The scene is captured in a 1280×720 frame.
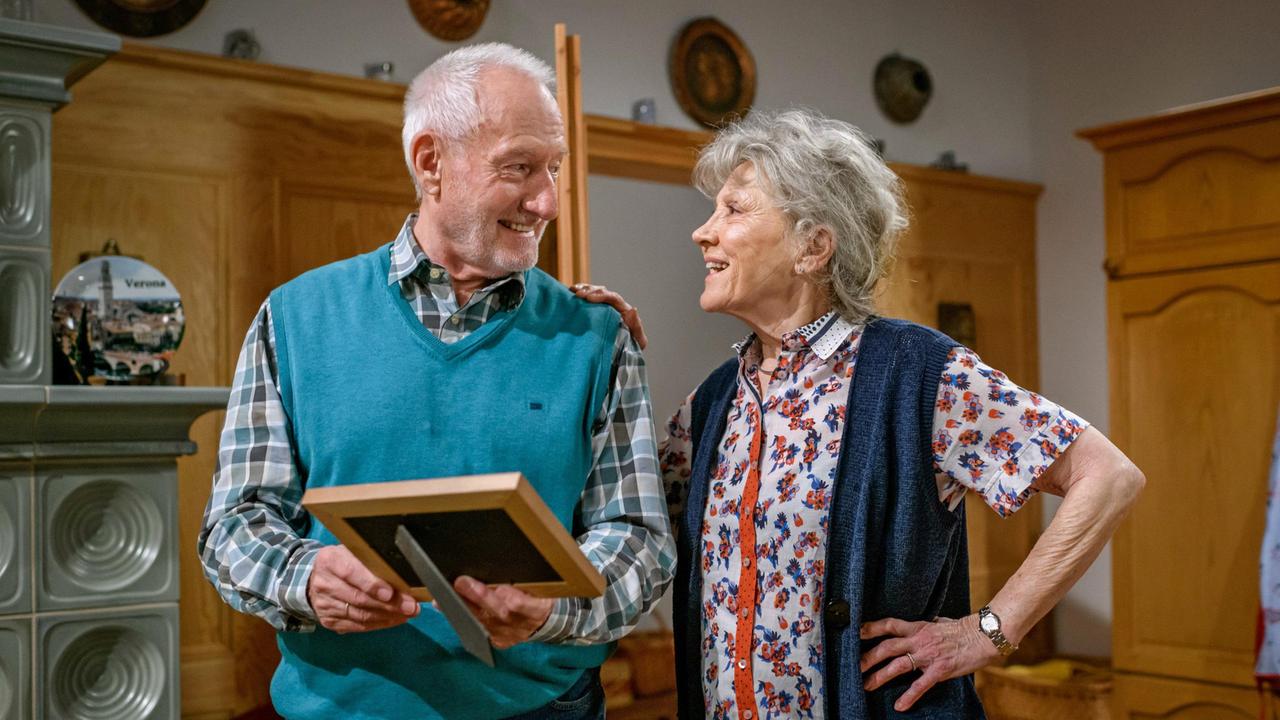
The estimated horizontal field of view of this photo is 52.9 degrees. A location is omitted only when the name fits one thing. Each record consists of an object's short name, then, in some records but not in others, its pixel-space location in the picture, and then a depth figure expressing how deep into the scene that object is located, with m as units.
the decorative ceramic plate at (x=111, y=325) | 2.67
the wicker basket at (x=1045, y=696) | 4.44
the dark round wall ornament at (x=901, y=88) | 5.66
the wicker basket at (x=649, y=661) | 4.51
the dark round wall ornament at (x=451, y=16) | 4.34
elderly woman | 1.75
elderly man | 1.57
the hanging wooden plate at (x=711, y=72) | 5.01
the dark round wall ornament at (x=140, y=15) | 3.65
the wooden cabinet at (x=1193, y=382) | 4.38
